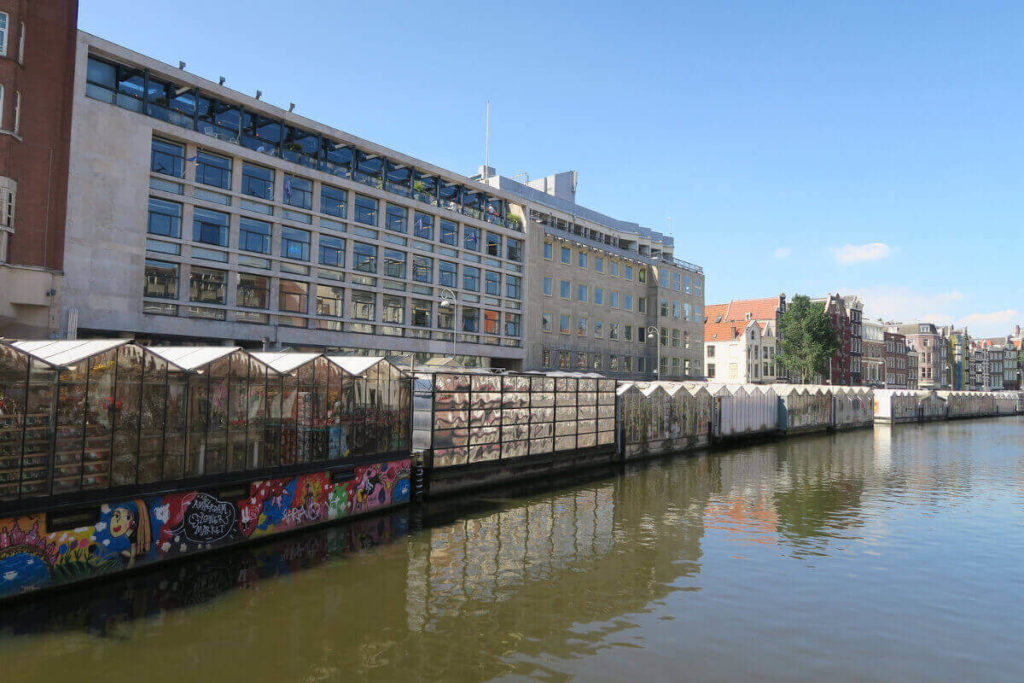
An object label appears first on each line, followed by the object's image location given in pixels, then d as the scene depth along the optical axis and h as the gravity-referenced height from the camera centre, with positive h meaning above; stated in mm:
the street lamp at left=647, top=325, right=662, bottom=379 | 75300 +5729
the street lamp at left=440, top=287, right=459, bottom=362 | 55312 +6770
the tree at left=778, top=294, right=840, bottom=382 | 96500 +7551
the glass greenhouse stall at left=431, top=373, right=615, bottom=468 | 27562 -1724
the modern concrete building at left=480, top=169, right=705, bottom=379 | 65562 +10317
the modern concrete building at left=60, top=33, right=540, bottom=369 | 35562 +10174
